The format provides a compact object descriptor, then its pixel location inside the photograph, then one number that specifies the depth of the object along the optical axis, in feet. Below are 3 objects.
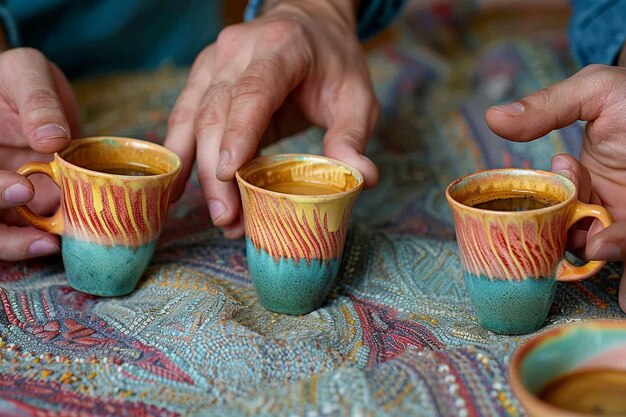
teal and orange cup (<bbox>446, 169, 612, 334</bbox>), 2.68
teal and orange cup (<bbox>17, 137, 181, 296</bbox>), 3.04
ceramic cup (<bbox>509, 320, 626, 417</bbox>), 2.09
